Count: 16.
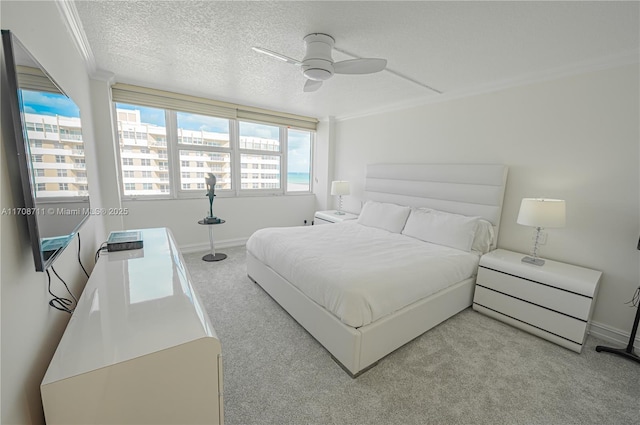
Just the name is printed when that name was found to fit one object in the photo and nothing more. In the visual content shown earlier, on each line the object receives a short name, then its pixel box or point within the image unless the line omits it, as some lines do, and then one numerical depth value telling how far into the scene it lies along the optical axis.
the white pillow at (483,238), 2.72
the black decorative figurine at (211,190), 3.68
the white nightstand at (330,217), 4.26
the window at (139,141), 3.54
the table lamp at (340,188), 4.37
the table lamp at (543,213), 2.13
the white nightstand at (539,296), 1.97
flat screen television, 0.78
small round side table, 3.71
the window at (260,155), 4.52
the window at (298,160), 5.07
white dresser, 0.81
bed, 1.75
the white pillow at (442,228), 2.68
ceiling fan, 1.95
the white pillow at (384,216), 3.35
